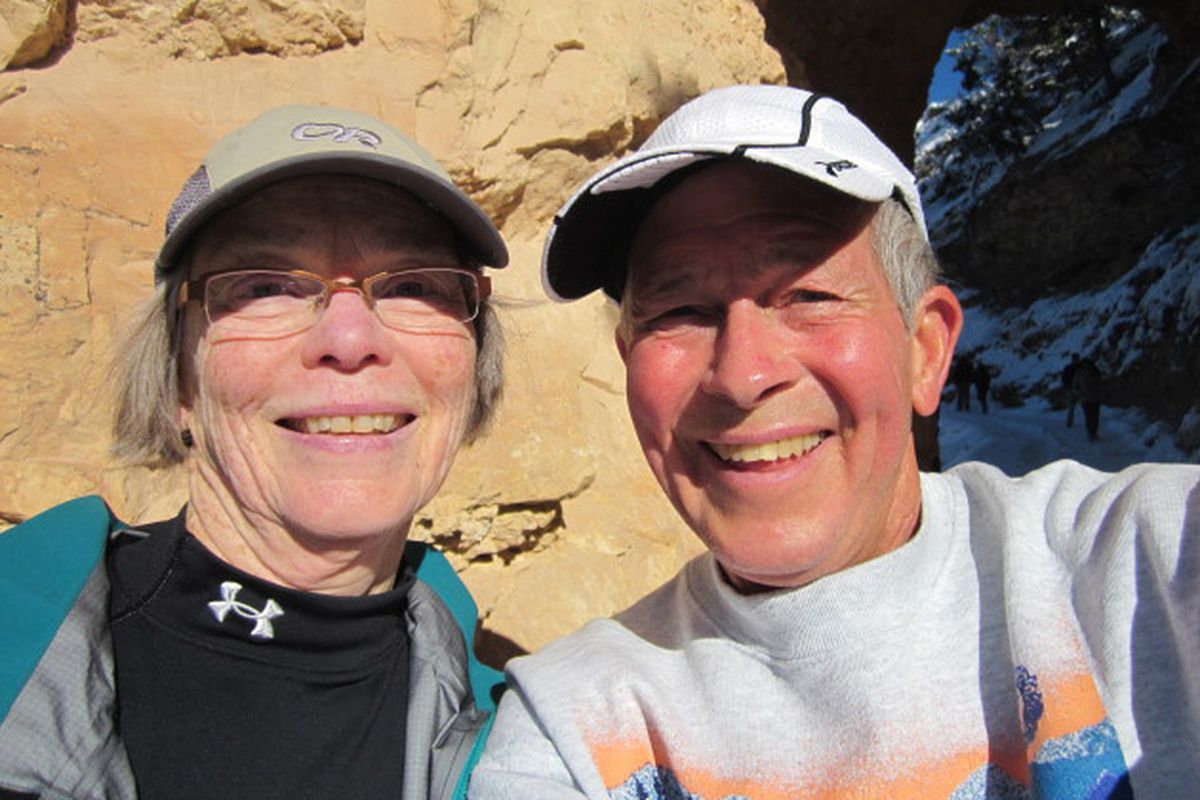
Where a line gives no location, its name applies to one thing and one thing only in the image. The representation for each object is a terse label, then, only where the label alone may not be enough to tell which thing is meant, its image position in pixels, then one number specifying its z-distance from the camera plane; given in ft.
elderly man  1.05
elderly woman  1.23
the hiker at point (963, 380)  43.36
